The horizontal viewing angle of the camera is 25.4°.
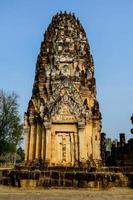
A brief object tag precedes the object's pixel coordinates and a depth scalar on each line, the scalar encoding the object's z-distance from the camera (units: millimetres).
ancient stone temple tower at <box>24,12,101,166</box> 19344
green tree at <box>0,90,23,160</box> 36219
